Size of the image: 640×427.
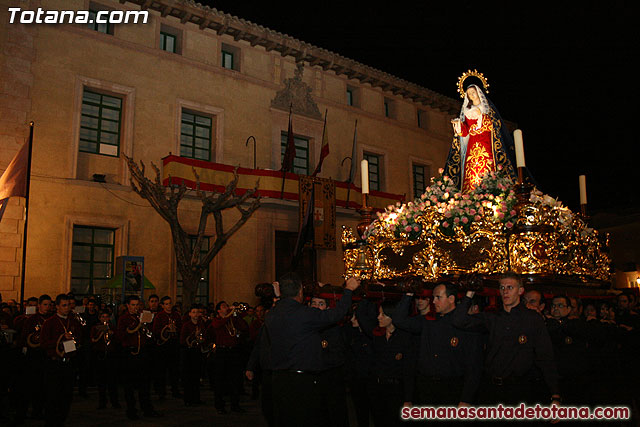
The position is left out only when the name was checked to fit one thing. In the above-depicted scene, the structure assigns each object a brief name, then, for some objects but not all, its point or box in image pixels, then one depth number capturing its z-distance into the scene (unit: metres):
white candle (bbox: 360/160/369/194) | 7.23
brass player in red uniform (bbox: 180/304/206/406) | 10.04
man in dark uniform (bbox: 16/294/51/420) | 8.15
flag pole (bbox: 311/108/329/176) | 19.52
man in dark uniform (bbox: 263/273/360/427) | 4.51
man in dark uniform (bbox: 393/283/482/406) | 4.39
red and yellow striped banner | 17.33
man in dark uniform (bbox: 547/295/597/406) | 5.67
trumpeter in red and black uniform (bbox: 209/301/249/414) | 9.22
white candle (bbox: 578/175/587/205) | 7.77
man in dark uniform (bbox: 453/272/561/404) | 4.42
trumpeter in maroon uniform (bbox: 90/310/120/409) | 9.30
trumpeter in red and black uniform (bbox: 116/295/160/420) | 8.81
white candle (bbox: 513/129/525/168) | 6.09
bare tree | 15.49
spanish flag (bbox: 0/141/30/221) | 10.90
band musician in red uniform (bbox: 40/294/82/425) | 7.30
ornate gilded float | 5.82
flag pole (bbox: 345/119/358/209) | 20.70
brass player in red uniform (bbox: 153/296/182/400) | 10.59
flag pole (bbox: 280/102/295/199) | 18.88
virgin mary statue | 7.60
